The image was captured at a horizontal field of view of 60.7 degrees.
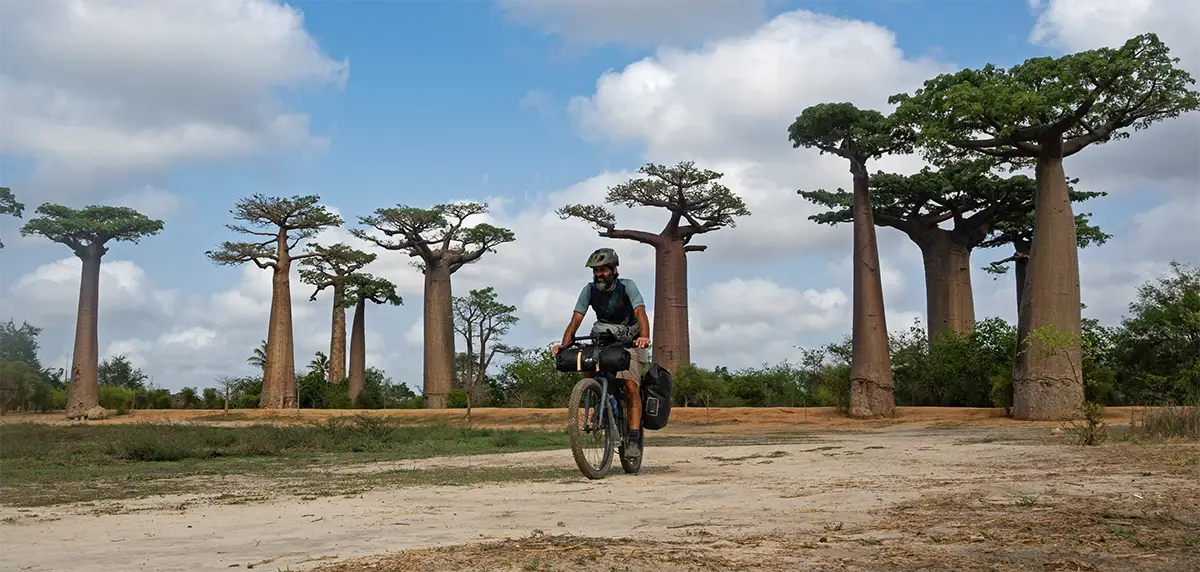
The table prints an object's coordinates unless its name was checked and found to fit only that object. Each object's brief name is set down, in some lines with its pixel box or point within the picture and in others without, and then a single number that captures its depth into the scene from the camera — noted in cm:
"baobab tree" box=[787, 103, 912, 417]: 2744
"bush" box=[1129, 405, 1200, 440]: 1049
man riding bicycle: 824
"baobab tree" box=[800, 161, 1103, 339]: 3553
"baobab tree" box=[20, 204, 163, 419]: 3928
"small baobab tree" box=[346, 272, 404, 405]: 4747
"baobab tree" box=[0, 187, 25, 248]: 3912
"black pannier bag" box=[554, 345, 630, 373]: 805
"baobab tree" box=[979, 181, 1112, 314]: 3509
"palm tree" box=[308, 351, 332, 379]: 5394
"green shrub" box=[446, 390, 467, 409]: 4144
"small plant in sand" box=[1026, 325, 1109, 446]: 1095
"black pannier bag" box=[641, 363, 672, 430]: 848
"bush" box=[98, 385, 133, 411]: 4438
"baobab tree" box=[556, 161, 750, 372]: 3809
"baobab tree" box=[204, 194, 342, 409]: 4175
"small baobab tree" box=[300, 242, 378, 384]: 4641
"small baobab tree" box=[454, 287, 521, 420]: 5278
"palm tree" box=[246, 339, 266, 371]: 5534
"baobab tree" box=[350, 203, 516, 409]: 4553
